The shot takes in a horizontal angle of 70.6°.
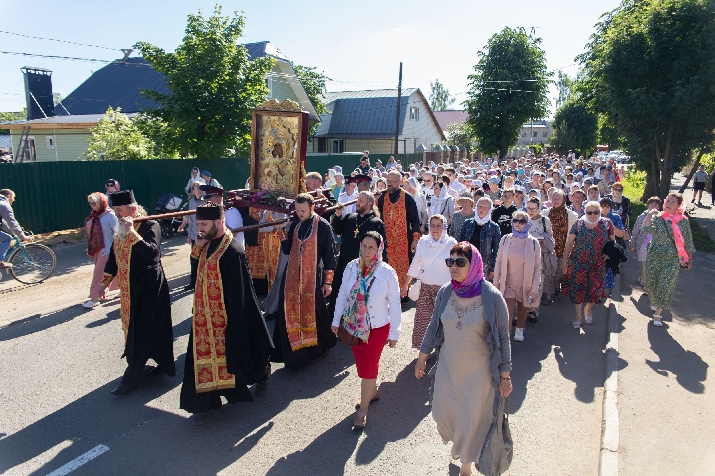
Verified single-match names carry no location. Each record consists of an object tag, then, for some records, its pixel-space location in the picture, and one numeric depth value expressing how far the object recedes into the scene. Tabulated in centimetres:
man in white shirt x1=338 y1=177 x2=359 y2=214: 943
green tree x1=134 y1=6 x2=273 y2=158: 1498
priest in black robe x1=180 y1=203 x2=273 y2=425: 457
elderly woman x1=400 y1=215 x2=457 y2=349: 591
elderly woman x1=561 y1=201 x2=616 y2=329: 710
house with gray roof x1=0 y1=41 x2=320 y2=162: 2480
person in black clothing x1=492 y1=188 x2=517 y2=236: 796
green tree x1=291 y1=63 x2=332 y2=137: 3853
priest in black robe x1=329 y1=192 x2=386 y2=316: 673
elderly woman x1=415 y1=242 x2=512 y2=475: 365
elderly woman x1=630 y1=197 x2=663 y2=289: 890
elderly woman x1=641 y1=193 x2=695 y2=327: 733
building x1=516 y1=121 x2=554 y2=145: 9613
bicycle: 892
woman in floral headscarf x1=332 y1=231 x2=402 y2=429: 452
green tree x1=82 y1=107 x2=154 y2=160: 1620
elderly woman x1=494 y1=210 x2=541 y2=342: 639
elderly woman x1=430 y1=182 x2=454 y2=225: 964
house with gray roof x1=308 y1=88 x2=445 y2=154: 3978
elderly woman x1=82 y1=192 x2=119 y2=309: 736
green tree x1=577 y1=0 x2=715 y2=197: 1486
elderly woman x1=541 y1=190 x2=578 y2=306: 859
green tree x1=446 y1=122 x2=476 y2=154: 5291
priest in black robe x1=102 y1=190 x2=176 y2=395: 509
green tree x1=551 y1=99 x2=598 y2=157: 5541
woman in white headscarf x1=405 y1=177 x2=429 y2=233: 1028
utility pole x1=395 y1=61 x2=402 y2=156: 2801
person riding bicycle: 863
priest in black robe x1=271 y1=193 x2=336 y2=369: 568
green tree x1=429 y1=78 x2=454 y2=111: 9888
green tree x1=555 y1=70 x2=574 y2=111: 9749
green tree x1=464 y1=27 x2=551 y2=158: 3697
